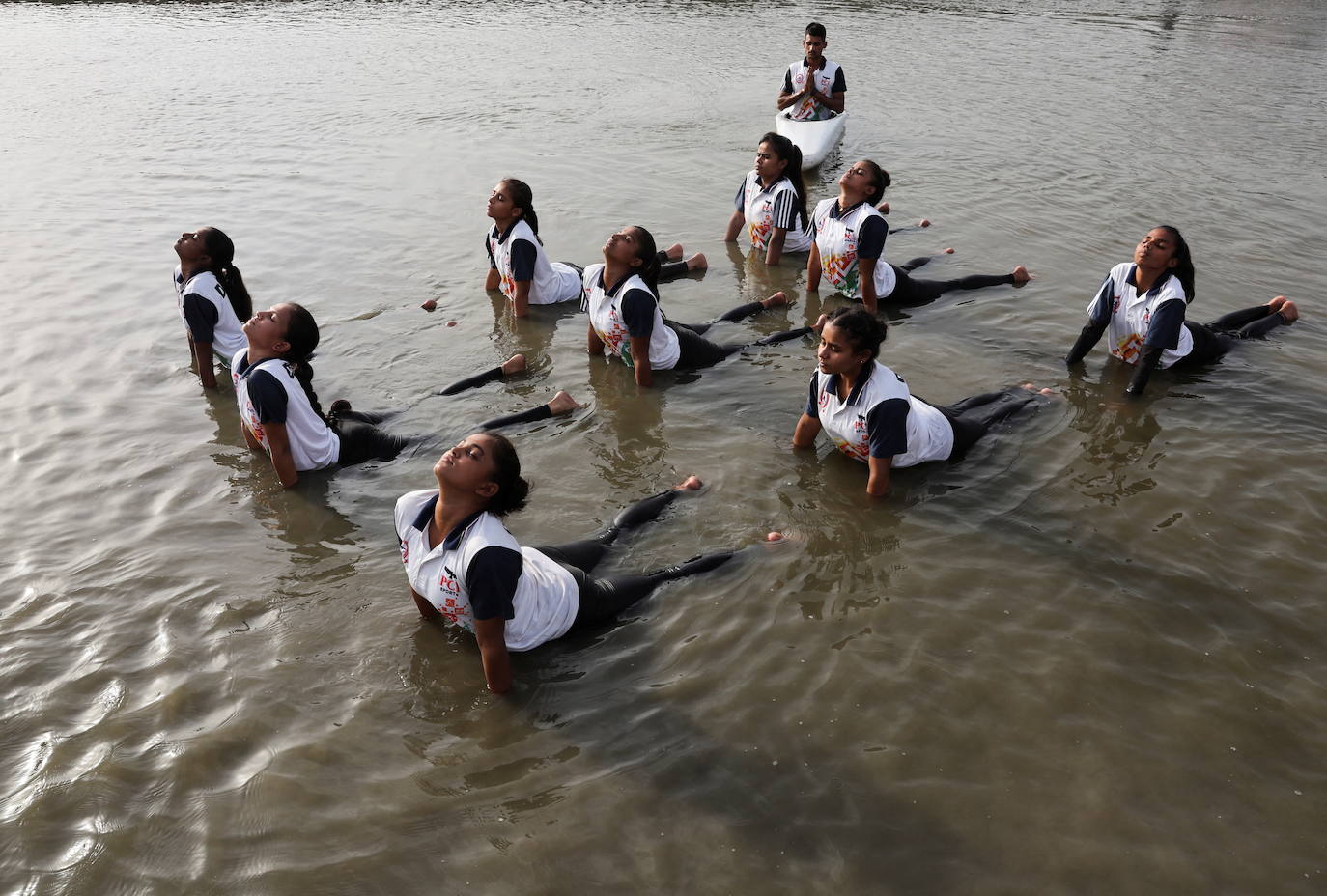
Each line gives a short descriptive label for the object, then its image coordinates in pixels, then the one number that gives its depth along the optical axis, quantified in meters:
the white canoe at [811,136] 12.97
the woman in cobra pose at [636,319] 7.13
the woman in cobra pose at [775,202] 9.48
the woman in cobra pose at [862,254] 8.34
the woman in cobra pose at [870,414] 5.50
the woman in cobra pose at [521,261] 8.27
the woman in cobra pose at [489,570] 4.08
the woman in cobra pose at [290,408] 5.66
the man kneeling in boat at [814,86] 12.95
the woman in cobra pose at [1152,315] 6.95
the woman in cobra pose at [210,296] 7.20
